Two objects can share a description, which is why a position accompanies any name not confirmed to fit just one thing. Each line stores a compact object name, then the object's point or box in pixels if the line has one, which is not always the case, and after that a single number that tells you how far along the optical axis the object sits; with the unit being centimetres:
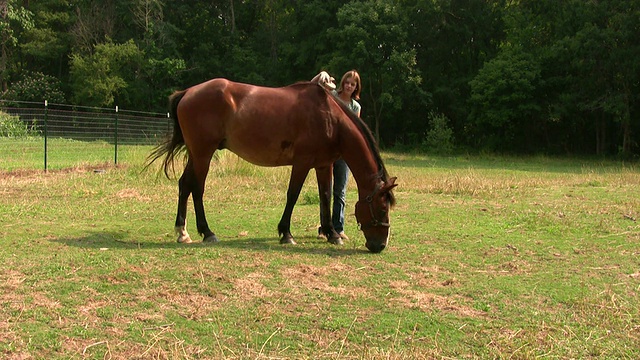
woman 666
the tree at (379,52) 3136
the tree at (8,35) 2919
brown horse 612
